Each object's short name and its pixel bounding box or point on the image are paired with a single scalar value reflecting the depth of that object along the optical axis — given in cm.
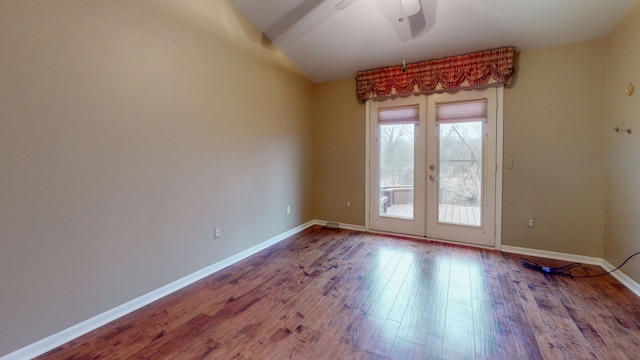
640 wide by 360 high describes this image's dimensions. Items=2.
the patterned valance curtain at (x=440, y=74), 316
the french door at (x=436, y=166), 342
